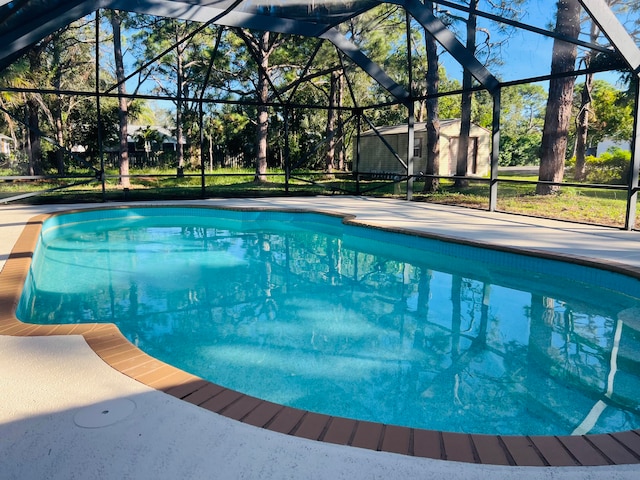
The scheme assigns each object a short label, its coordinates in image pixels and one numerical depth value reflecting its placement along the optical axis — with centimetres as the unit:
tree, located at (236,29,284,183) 1547
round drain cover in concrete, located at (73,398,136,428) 208
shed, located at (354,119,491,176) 2028
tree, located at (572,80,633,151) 2353
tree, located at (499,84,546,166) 3291
